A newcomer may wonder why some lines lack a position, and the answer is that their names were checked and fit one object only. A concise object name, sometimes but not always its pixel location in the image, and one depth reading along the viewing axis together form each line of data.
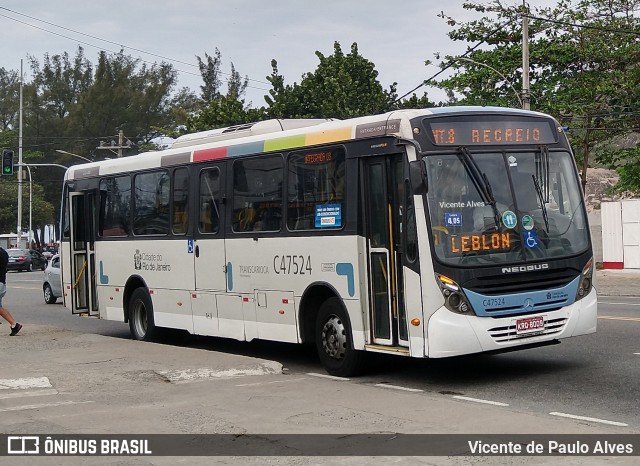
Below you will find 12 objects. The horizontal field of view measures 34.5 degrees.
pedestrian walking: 18.09
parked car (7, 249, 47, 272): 63.78
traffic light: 45.47
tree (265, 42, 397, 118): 52.97
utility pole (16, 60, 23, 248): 75.88
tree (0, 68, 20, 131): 107.69
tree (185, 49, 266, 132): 53.06
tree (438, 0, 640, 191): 40.44
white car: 29.14
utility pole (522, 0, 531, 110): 30.67
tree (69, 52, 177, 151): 95.88
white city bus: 11.20
